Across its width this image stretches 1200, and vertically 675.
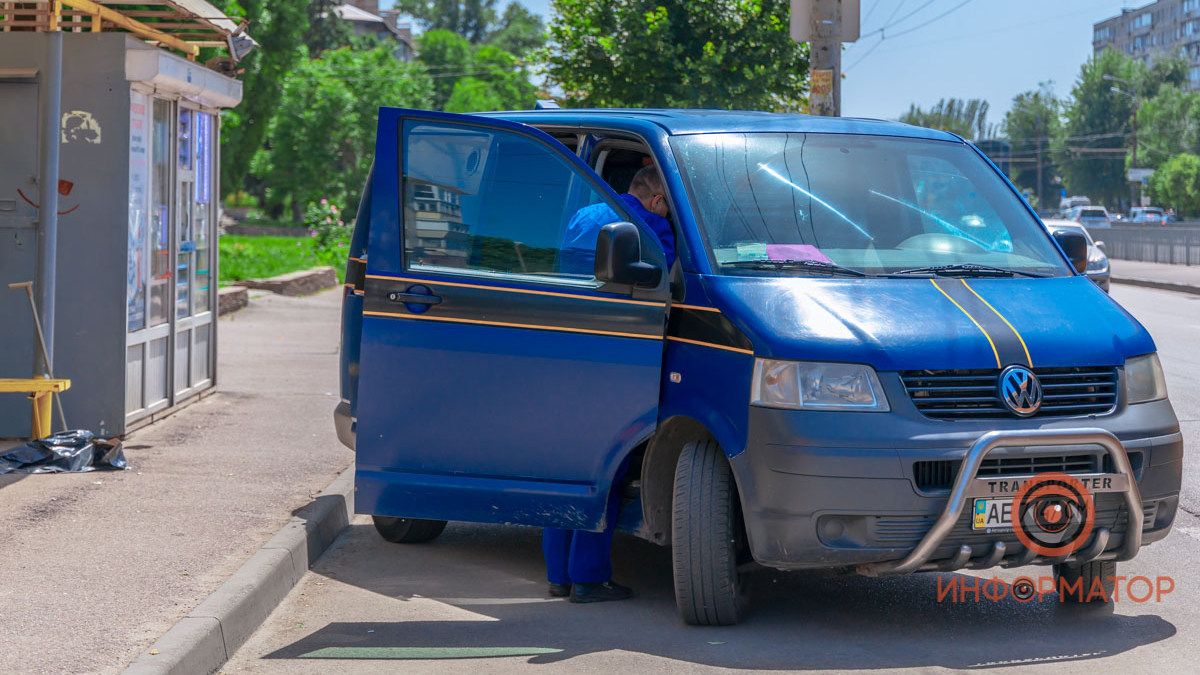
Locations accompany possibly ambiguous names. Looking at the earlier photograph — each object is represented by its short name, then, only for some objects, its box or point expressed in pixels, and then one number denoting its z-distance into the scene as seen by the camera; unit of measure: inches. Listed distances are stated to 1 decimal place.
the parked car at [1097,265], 841.1
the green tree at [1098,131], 4522.6
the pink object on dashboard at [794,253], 229.9
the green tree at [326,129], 2871.6
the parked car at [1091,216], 2783.0
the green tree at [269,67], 1990.7
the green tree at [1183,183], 3499.0
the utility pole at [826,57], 538.6
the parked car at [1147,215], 3154.5
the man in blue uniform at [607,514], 235.1
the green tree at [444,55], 4867.1
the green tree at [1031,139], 5846.5
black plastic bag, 324.8
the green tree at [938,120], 6645.7
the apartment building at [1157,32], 5920.3
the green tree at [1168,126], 3932.1
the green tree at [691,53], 971.3
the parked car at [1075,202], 4376.5
